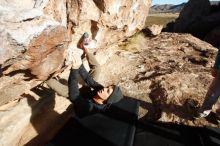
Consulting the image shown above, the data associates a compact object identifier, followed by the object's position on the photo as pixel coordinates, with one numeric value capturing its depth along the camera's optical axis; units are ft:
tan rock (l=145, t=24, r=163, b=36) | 21.05
